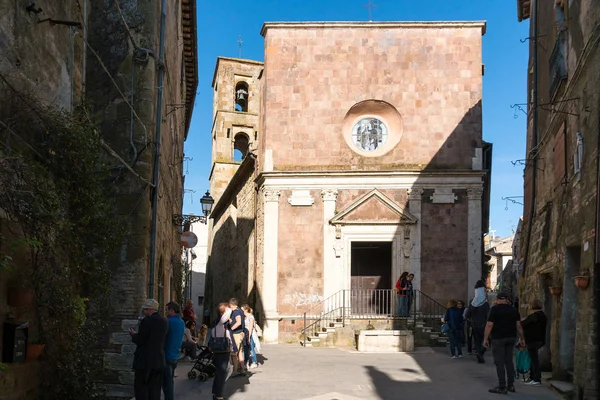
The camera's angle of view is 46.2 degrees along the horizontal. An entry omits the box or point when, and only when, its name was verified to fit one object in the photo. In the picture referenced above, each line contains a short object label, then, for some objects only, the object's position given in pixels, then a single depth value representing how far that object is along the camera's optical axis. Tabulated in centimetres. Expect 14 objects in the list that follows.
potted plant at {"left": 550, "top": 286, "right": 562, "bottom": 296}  1151
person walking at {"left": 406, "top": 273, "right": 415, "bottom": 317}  2050
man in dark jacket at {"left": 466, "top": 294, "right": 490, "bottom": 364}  1473
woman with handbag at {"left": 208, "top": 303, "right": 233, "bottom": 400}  949
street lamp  1762
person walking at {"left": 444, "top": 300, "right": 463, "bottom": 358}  1595
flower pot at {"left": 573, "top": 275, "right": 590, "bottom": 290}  936
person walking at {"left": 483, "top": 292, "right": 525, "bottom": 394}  1044
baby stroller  1214
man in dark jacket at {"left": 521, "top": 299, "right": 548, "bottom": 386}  1126
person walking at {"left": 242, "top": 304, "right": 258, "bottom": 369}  1329
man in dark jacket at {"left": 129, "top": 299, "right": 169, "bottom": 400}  816
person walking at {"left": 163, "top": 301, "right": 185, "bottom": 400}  898
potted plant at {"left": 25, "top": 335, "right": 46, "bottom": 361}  685
